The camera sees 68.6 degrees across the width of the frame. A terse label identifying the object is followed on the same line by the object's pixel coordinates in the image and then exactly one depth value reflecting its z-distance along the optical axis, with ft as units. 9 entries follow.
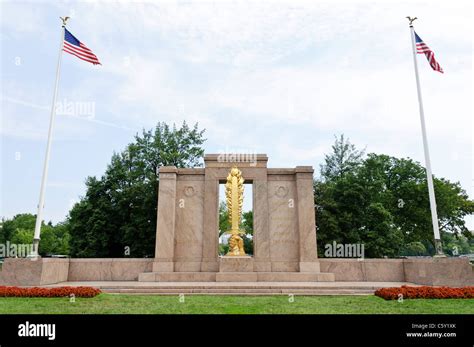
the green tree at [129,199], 79.82
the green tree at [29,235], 169.58
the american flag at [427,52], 49.32
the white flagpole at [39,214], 42.93
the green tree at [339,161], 117.19
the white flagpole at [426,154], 45.09
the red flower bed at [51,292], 33.83
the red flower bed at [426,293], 33.14
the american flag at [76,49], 48.24
